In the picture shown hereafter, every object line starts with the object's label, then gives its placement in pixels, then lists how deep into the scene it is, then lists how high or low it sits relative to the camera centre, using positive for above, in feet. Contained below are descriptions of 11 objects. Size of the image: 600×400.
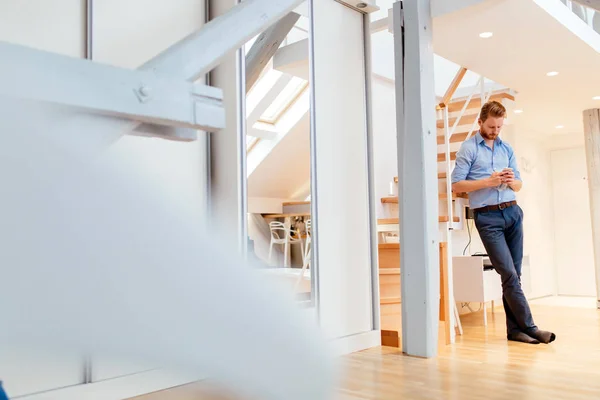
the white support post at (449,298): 11.66 -1.10
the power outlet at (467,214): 18.30 +1.01
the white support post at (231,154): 9.07 +1.55
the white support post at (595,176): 19.12 +2.26
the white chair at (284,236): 9.21 +0.22
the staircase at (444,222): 11.69 +0.66
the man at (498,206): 11.44 +0.80
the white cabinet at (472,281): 14.57 -0.93
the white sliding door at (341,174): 10.41 +1.42
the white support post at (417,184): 9.96 +1.13
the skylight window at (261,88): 9.48 +2.78
